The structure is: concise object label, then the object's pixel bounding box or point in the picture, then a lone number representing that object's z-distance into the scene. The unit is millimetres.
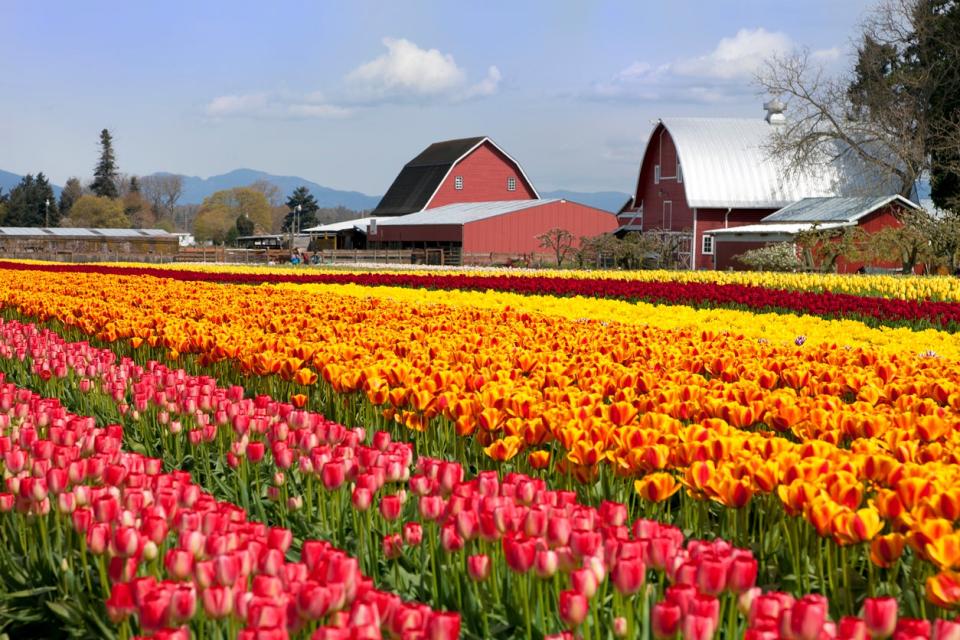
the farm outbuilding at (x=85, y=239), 82625
